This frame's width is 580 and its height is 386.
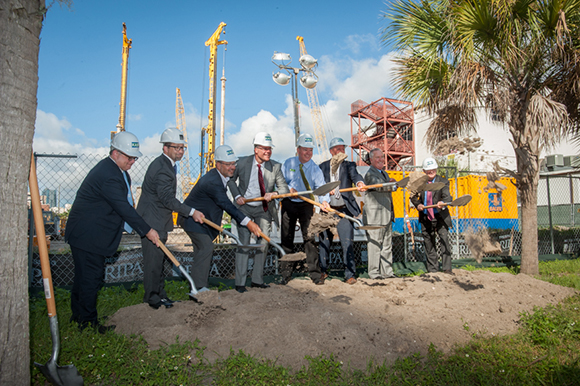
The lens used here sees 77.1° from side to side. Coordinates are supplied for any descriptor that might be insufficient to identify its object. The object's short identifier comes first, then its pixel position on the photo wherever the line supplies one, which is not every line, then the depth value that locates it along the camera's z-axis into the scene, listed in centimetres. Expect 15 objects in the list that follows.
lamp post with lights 1265
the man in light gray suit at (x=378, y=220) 604
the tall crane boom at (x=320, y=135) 4534
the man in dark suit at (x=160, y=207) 408
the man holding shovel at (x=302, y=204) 539
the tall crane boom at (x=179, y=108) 4927
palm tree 593
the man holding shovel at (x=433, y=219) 651
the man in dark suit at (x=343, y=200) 577
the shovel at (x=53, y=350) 243
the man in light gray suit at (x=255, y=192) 490
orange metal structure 3356
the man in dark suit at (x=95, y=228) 345
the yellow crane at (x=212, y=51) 2953
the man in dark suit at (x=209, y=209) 440
